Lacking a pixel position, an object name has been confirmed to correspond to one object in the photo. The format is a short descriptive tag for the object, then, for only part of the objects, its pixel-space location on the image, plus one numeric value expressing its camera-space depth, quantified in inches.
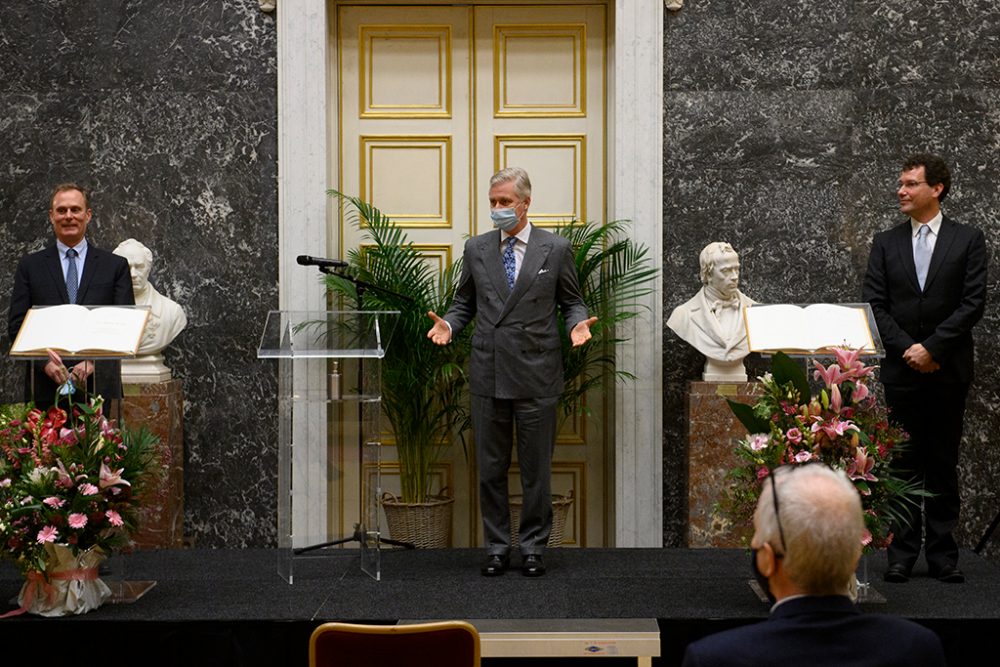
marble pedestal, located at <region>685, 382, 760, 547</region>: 237.6
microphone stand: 197.8
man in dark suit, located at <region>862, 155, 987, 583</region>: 200.7
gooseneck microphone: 211.8
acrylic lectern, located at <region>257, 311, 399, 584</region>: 194.5
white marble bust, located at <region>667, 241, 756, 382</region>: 237.9
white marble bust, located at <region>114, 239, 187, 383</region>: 241.1
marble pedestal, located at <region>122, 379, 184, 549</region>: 238.5
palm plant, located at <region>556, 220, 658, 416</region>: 243.4
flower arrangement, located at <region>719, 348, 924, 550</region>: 176.1
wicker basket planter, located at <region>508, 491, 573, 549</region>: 247.3
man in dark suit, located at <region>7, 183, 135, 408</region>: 208.7
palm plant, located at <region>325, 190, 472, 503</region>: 242.2
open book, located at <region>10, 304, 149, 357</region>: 187.0
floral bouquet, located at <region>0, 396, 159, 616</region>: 171.3
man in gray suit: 208.1
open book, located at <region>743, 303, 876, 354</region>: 187.3
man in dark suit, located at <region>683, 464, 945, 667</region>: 75.9
